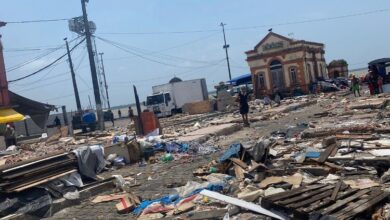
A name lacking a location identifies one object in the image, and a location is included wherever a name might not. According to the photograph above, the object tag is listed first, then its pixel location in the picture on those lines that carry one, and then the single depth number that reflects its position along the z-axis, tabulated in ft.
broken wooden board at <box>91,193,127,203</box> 29.59
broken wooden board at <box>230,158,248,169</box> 31.05
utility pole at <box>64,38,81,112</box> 152.04
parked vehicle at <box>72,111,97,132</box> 111.04
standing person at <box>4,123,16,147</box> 84.74
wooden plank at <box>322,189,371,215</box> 19.12
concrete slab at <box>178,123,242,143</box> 54.42
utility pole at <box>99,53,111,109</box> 198.29
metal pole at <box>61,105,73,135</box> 108.22
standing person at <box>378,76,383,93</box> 93.50
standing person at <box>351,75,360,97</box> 101.30
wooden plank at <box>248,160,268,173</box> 29.09
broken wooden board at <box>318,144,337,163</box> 29.07
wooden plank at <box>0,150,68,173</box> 31.01
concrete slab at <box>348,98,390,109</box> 64.81
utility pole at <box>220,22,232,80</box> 210.24
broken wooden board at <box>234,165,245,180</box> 29.27
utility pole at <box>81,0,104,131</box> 94.95
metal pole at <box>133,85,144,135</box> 64.75
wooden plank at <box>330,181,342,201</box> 20.59
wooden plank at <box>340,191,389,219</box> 18.47
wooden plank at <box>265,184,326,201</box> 21.24
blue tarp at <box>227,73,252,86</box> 181.68
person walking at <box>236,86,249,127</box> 66.08
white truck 143.43
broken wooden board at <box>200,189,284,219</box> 20.62
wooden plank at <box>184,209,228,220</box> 21.88
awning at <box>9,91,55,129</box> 97.11
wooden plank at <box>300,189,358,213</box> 19.42
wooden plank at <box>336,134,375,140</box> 35.93
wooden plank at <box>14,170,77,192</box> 29.76
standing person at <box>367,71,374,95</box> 93.89
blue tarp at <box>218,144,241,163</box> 33.39
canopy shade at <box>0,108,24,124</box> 86.25
